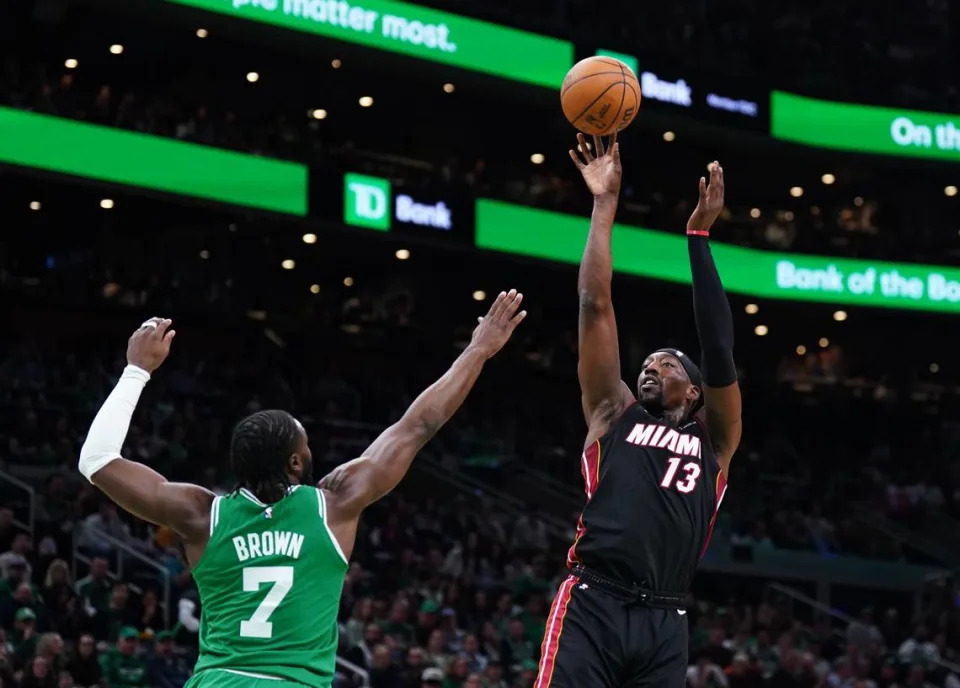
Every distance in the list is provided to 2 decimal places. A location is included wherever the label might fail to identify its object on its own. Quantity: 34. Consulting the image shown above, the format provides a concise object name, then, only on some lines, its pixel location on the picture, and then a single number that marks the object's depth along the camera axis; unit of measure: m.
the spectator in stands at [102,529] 18.09
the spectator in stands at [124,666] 14.88
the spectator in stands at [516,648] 18.22
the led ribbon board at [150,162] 21.81
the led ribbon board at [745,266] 27.33
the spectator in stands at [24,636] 14.49
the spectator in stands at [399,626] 17.70
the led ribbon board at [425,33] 24.30
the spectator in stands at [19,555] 16.09
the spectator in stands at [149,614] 16.23
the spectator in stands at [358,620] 17.34
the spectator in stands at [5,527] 16.80
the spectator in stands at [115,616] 15.75
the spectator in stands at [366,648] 16.59
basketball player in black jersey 6.70
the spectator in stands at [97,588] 16.20
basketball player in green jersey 5.35
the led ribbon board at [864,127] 31.27
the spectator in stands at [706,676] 18.42
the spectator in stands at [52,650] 14.14
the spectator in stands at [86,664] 14.52
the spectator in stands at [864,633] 23.68
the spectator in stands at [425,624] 18.14
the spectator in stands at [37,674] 13.88
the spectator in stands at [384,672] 16.06
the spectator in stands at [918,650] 22.94
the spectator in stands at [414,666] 16.27
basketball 8.22
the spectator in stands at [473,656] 17.14
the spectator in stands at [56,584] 15.73
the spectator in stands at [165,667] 15.09
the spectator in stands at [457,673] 16.28
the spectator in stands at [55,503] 18.66
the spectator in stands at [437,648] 16.96
